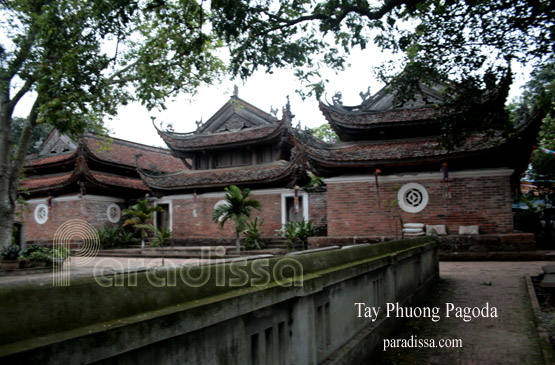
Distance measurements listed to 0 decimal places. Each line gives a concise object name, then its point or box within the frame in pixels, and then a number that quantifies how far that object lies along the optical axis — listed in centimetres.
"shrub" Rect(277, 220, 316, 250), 1584
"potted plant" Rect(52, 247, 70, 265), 1282
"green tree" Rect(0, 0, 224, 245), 858
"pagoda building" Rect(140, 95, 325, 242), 1791
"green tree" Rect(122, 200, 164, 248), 1471
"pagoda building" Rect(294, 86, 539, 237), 1232
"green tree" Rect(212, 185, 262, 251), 1539
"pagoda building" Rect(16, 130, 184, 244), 2031
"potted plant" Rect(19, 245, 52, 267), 1252
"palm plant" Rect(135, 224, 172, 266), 1726
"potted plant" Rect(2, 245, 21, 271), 1180
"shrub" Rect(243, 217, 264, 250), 1672
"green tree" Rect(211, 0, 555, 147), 595
